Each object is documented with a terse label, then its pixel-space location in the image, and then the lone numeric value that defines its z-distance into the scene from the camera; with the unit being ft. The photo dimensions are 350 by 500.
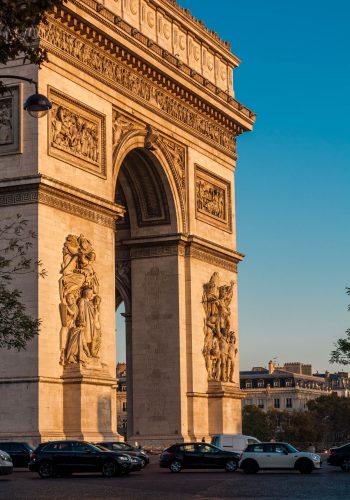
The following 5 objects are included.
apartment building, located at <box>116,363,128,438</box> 509.84
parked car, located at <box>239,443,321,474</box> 129.59
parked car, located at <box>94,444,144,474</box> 122.14
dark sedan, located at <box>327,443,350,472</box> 139.44
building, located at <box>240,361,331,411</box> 607.37
